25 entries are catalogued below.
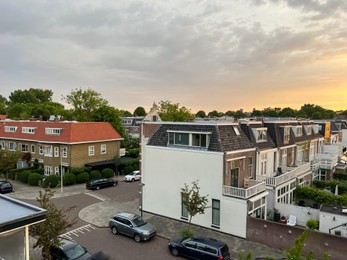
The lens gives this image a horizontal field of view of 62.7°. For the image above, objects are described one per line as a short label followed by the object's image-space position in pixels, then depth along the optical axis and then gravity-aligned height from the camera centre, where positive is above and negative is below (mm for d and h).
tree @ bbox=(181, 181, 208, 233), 19609 -5927
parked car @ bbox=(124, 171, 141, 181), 38912 -8283
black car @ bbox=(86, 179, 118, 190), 34156 -8225
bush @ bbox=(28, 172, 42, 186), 36250 -8037
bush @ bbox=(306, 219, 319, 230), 20172 -7499
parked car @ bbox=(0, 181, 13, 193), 32594 -8219
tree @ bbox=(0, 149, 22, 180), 35844 -5488
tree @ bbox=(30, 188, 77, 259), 13711 -5523
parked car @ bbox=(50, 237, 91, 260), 15898 -7730
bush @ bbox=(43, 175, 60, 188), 34344 -7746
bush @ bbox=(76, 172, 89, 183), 36906 -7984
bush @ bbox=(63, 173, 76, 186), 35594 -7899
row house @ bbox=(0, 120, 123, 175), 38531 -3795
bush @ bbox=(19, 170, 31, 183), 37562 -7917
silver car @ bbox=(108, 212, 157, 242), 19891 -7933
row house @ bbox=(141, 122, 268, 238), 21016 -4434
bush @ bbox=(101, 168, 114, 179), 39312 -7828
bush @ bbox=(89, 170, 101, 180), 37875 -7853
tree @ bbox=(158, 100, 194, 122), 64006 +1126
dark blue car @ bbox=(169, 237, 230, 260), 16266 -7829
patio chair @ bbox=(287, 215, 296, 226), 21750 -7884
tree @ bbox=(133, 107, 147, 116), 130375 +2589
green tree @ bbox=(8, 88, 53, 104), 112212 +7911
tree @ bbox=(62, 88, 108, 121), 66688 +3545
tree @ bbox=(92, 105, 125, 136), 57081 +60
